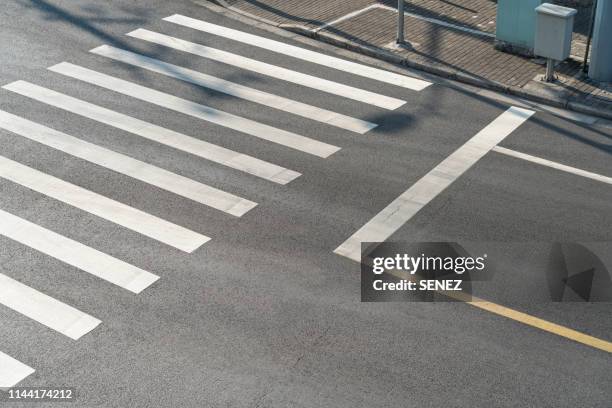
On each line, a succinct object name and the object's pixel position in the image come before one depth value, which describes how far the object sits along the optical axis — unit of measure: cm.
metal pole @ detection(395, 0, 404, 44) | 1556
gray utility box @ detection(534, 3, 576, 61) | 1406
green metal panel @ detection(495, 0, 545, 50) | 1527
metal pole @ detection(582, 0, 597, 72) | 1477
